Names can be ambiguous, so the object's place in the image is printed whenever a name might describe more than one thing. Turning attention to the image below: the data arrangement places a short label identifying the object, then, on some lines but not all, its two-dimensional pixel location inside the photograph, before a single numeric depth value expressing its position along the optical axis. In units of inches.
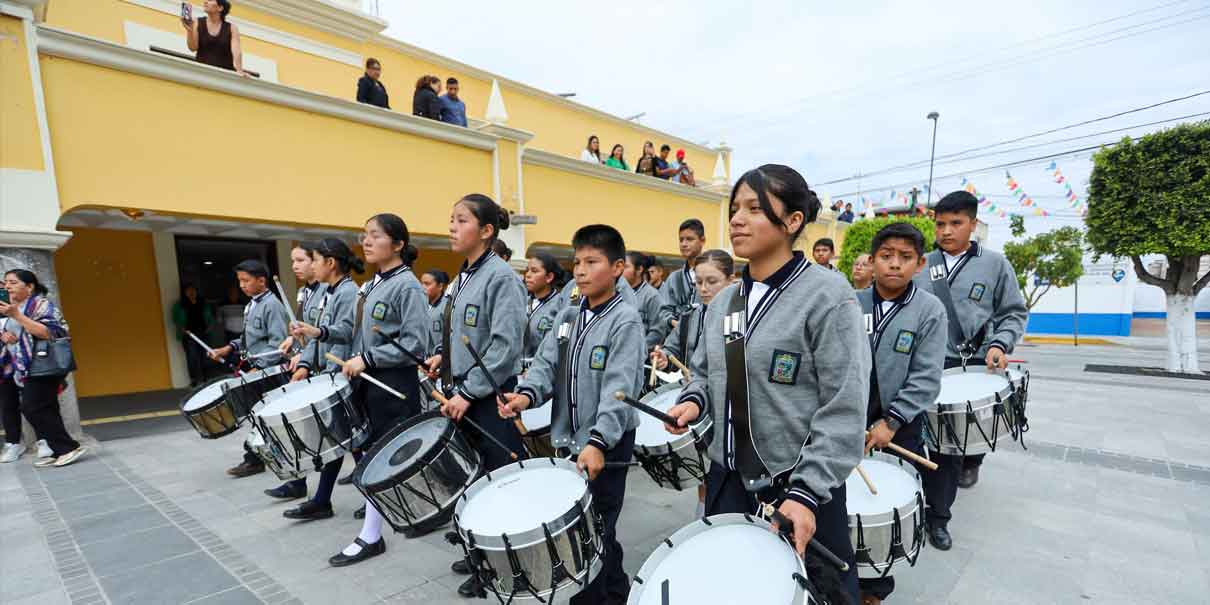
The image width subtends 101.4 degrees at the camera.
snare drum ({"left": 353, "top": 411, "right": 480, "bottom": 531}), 98.3
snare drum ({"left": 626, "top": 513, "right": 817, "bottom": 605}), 53.0
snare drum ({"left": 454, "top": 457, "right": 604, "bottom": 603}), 76.2
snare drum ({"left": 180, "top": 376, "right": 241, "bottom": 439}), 171.8
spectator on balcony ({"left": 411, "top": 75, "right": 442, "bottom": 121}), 353.7
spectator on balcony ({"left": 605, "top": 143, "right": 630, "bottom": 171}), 513.3
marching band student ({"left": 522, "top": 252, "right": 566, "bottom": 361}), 201.8
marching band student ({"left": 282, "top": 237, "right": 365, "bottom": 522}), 144.9
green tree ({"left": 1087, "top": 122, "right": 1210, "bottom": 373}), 355.9
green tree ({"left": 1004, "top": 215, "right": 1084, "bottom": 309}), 865.5
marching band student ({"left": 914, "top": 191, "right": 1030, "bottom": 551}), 143.5
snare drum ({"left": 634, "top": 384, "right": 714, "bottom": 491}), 115.3
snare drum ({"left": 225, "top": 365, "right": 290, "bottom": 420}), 172.2
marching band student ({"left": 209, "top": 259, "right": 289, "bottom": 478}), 198.7
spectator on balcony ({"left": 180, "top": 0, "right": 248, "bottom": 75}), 261.3
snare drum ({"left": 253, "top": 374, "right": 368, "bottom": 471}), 123.3
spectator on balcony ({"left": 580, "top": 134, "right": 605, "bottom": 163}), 508.1
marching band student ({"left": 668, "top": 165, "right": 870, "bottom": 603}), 58.9
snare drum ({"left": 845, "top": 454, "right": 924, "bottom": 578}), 83.1
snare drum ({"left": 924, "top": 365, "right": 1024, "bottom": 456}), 120.3
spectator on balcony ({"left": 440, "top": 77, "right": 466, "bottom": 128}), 365.4
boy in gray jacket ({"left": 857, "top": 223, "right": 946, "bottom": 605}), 104.7
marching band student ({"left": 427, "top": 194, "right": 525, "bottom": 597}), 111.3
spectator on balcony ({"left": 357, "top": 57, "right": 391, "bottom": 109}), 325.4
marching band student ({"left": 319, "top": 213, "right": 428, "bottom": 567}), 130.5
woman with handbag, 193.8
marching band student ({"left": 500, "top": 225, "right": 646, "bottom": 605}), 95.6
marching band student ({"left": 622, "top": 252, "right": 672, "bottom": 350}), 214.1
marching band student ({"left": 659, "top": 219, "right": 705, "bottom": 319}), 201.8
